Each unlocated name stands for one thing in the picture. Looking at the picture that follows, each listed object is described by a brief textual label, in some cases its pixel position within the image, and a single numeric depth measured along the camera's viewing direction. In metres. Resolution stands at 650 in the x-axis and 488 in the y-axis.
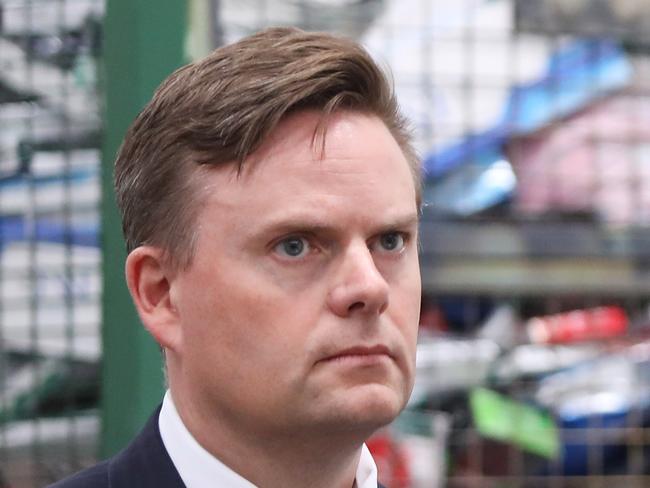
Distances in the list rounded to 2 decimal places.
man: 2.51
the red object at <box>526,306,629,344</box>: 6.95
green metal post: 3.58
